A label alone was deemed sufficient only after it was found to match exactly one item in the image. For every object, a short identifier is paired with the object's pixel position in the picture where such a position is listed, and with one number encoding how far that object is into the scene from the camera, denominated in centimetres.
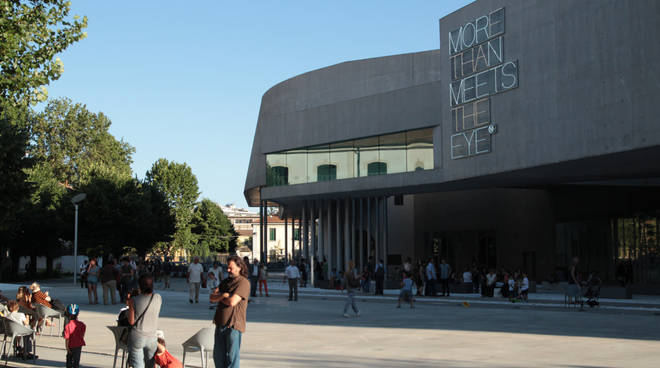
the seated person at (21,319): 1159
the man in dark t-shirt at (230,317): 786
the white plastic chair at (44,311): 1362
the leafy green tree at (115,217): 5406
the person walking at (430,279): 2955
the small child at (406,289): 2338
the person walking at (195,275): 2473
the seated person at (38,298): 1431
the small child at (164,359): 873
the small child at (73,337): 1008
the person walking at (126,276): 2409
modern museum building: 2267
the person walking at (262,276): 3162
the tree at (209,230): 8525
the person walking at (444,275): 2988
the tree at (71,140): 7125
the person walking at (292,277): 2802
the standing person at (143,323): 859
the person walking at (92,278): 2492
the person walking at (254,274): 2833
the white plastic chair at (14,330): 1109
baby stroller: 2309
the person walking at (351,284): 1994
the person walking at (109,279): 2439
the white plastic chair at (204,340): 934
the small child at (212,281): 2235
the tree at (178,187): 7638
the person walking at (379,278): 3033
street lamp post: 3966
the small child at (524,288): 2633
